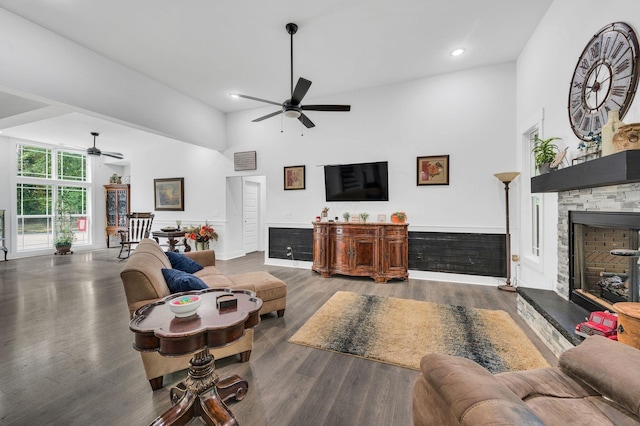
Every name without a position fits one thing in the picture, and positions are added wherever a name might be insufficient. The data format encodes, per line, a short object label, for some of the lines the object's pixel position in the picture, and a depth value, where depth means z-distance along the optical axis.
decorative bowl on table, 1.53
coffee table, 1.40
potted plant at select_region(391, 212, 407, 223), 4.70
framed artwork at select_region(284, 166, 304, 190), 5.64
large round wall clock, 1.97
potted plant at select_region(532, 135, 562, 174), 2.75
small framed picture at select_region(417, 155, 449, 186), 4.60
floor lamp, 3.97
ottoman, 2.94
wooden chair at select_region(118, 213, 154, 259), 6.62
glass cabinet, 8.71
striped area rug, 2.25
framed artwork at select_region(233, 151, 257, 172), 6.13
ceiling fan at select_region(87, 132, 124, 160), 6.66
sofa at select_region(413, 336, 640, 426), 0.81
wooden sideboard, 4.57
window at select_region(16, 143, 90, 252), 7.25
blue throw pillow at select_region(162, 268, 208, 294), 2.25
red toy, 1.86
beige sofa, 1.92
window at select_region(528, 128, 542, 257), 3.81
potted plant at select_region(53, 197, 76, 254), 7.61
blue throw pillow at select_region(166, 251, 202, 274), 3.19
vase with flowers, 6.26
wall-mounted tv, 4.96
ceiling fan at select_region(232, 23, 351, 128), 3.17
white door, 7.21
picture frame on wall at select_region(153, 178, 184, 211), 7.21
